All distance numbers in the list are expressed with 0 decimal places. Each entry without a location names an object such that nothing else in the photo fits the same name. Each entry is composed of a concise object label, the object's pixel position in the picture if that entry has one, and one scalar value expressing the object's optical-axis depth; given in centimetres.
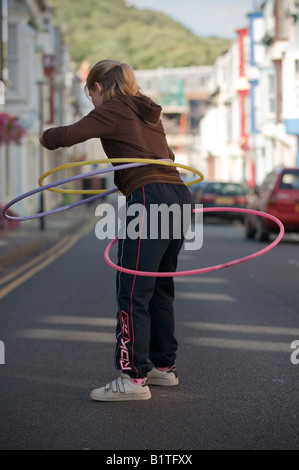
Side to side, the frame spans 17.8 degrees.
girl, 561
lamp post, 2955
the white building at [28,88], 3444
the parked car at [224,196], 3522
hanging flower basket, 2472
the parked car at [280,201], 2159
